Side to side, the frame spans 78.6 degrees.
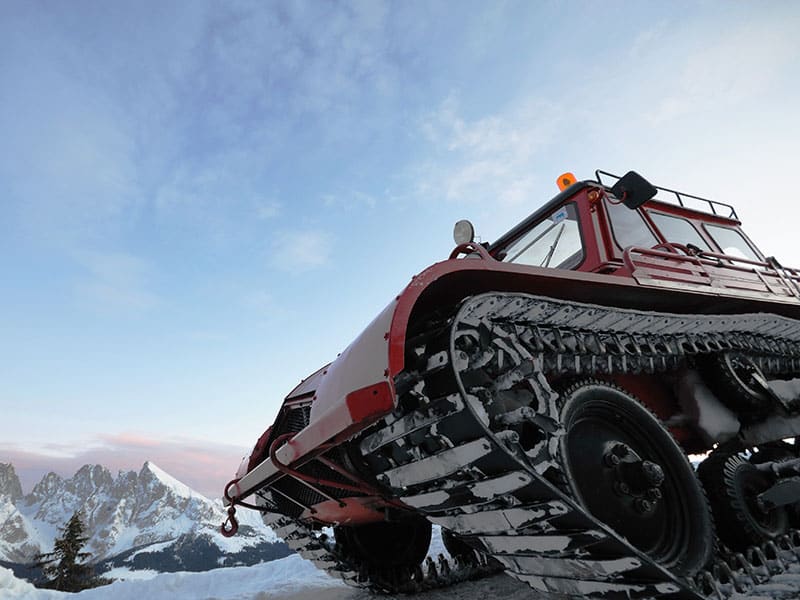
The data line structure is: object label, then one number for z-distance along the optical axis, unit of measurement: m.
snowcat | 2.07
